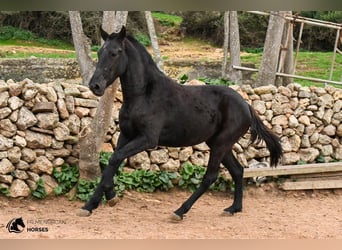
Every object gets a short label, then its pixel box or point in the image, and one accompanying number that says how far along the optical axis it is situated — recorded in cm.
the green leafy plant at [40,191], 1187
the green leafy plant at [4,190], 1164
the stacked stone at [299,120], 1528
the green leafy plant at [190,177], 1366
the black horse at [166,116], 822
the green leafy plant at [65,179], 1218
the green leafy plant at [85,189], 1189
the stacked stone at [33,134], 1188
